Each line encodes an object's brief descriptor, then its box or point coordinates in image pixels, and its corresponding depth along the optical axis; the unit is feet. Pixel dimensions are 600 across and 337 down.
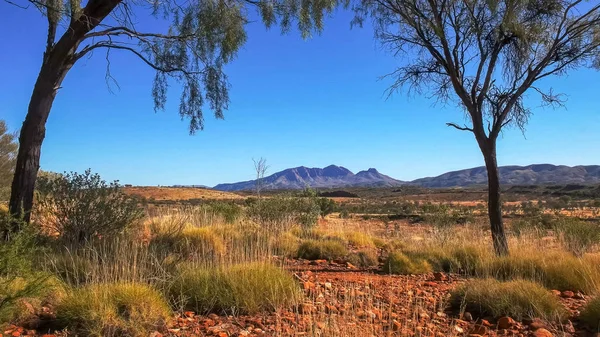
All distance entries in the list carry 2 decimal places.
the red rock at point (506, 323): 18.18
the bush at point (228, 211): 52.26
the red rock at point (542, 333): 16.81
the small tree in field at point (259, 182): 53.98
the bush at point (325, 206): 98.43
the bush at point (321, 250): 35.42
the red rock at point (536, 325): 17.71
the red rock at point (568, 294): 23.34
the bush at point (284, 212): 51.08
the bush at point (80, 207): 29.30
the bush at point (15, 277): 15.67
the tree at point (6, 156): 72.33
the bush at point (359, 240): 42.50
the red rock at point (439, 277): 27.96
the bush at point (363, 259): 33.57
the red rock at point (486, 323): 18.40
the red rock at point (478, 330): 17.11
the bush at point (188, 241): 31.58
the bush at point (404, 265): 29.73
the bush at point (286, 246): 34.65
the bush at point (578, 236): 36.78
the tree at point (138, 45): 26.11
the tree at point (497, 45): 32.76
